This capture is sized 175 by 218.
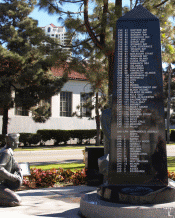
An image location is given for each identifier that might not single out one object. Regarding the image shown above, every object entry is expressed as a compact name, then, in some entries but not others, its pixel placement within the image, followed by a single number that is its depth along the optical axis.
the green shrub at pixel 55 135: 29.28
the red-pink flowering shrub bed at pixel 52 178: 8.58
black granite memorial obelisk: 5.38
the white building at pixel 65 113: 30.38
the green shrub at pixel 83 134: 31.48
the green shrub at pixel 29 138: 26.91
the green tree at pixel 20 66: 24.58
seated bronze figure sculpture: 5.73
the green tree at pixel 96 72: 13.62
